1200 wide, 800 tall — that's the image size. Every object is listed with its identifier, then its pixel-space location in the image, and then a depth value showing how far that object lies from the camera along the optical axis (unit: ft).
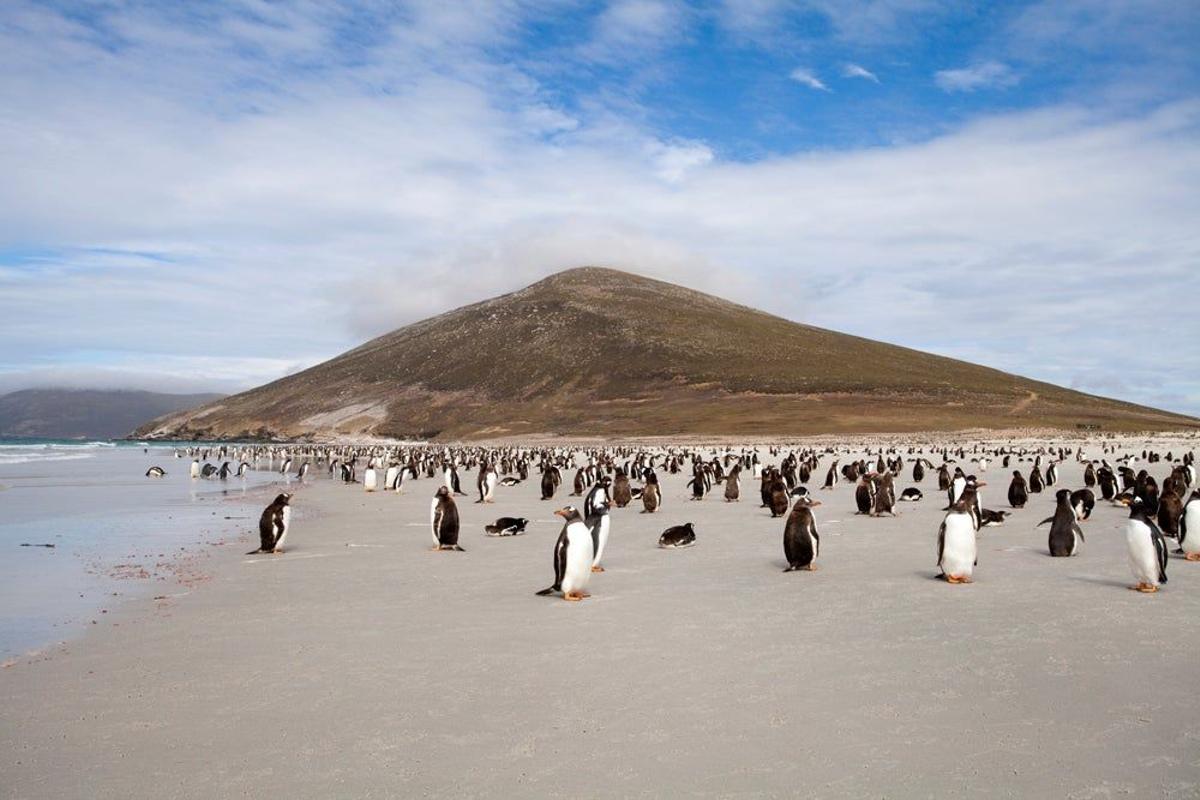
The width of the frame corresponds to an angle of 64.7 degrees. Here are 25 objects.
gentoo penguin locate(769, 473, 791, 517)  60.75
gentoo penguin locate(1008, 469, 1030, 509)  66.64
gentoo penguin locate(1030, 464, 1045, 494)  81.76
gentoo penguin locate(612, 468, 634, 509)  71.58
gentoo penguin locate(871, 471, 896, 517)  60.59
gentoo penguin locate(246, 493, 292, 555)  46.73
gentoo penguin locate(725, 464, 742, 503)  73.72
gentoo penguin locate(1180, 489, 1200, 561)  38.83
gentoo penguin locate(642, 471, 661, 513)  66.18
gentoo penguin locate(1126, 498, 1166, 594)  31.27
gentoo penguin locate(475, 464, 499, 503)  78.43
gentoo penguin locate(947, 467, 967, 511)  64.23
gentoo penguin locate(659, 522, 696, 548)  46.96
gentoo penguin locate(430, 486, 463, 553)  47.24
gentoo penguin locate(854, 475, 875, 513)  61.26
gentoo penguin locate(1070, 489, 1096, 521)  55.01
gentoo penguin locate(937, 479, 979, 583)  33.81
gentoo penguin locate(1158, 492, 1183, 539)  46.16
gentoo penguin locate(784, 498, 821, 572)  37.91
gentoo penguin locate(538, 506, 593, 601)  32.04
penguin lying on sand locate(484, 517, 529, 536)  54.03
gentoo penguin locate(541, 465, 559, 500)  78.95
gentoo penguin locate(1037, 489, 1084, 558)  40.37
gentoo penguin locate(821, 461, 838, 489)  92.21
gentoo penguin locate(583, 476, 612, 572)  38.96
